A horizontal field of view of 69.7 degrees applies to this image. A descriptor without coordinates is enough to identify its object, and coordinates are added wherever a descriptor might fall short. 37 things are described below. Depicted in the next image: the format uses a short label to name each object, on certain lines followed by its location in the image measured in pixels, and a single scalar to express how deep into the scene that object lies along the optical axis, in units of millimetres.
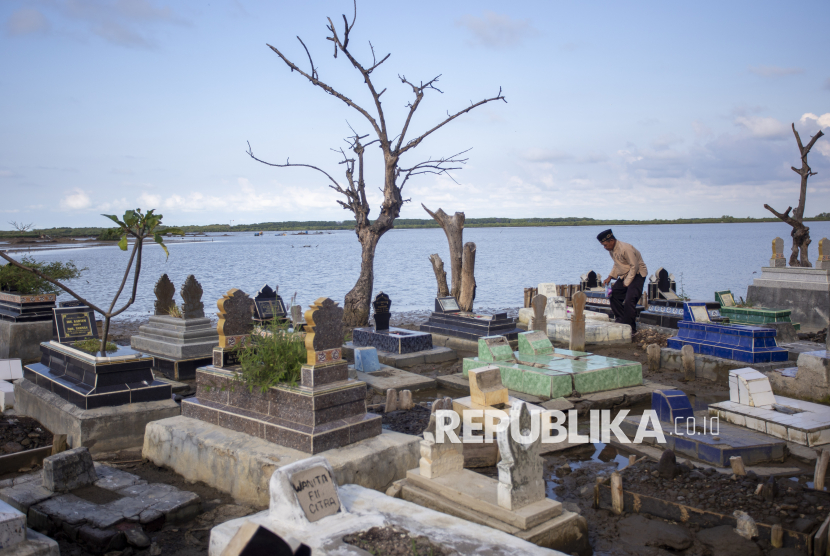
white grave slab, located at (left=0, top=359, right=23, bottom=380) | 9352
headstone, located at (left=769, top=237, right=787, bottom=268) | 15219
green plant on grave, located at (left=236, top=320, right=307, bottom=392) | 5973
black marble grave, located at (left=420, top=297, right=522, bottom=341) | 13547
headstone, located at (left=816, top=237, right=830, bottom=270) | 14549
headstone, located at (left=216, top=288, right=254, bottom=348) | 6695
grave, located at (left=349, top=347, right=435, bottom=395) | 10001
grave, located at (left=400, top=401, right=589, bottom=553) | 4359
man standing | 13148
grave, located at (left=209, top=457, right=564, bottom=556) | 3928
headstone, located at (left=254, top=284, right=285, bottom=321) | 9914
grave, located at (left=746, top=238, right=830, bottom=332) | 14016
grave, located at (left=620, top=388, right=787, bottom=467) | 6215
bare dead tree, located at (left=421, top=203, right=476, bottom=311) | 16281
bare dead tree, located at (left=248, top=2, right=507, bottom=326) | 16281
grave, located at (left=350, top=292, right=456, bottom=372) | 12094
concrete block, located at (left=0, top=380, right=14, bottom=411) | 8469
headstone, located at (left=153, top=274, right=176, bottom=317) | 12216
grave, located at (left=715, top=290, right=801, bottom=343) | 12016
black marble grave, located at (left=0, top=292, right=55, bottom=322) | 11898
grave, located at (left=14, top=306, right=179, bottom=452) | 6977
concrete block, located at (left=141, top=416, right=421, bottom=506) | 5406
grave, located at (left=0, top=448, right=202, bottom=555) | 4711
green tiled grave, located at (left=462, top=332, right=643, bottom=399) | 8867
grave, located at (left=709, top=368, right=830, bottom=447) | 6730
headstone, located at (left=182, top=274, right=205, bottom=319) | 11343
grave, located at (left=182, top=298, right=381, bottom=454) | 5645
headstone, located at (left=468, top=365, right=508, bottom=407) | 7086
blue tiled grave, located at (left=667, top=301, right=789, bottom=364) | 10258
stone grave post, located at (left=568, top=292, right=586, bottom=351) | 12352
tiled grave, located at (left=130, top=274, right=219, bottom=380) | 10844
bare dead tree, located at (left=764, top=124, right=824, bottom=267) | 17188
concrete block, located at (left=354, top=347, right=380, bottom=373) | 11000
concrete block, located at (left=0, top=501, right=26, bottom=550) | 3674
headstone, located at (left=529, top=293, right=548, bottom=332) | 12789
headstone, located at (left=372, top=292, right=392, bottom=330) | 13195
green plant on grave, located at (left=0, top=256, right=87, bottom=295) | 12133
